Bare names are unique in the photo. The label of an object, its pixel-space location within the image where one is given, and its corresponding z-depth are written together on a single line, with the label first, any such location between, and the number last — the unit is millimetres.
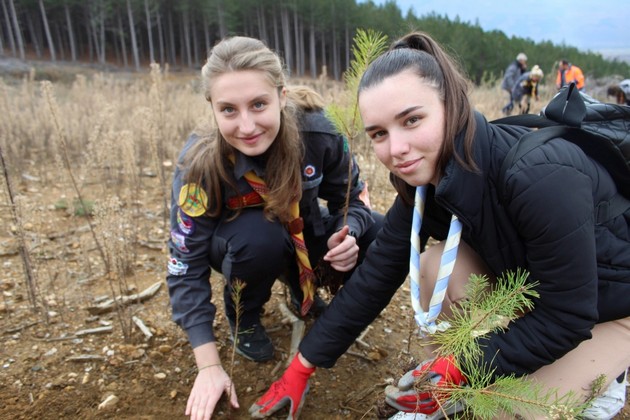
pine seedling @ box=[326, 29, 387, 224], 1291
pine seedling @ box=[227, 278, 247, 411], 1507
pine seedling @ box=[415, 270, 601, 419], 861
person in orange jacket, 9492
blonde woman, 1563
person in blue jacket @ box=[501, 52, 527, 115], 9562
